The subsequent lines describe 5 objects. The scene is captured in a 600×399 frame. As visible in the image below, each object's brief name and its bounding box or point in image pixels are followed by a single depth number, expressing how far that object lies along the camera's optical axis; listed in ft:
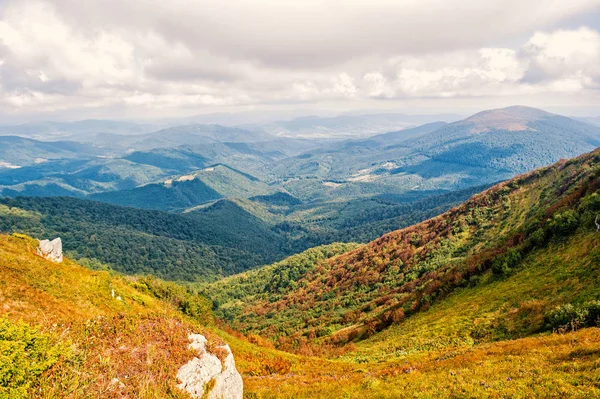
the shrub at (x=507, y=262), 129.91
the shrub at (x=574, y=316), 68.24
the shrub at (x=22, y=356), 33.68
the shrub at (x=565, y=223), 123.67
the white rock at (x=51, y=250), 130.31
